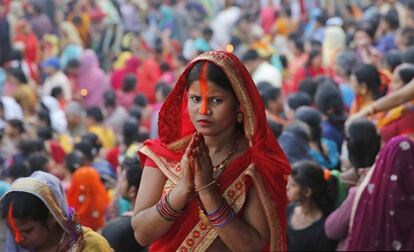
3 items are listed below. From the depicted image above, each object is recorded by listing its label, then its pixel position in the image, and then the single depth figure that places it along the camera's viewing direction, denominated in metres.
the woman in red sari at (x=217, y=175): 5.60
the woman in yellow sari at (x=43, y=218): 6.49
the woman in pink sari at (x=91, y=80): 23.65
